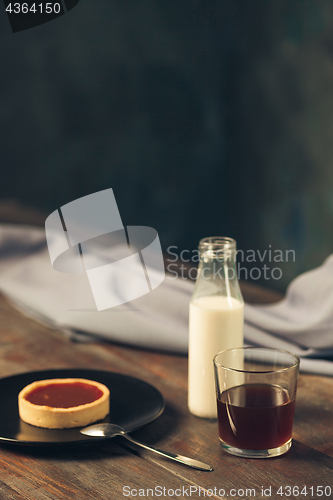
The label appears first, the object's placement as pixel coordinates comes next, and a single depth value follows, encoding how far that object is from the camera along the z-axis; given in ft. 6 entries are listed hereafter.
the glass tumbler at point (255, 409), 3.59
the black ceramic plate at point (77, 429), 3.64
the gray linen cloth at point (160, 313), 4.55
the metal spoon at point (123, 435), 3.55
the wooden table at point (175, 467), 3.44
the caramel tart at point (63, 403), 3.71
